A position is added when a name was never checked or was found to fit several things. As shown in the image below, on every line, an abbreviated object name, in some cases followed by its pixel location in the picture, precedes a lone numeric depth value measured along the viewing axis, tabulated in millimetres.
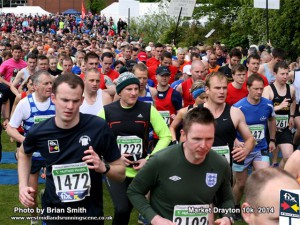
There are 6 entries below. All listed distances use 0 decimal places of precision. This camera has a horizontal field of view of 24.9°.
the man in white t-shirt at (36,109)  7668
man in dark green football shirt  4730
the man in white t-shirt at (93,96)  8062
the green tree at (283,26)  23234
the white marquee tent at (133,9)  25156
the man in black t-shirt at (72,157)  5070
